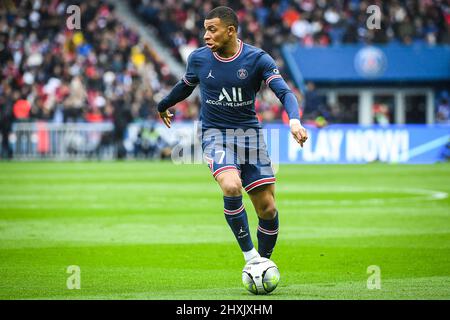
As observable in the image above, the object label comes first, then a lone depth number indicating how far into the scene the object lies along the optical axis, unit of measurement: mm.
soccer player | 17750
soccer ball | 17016
